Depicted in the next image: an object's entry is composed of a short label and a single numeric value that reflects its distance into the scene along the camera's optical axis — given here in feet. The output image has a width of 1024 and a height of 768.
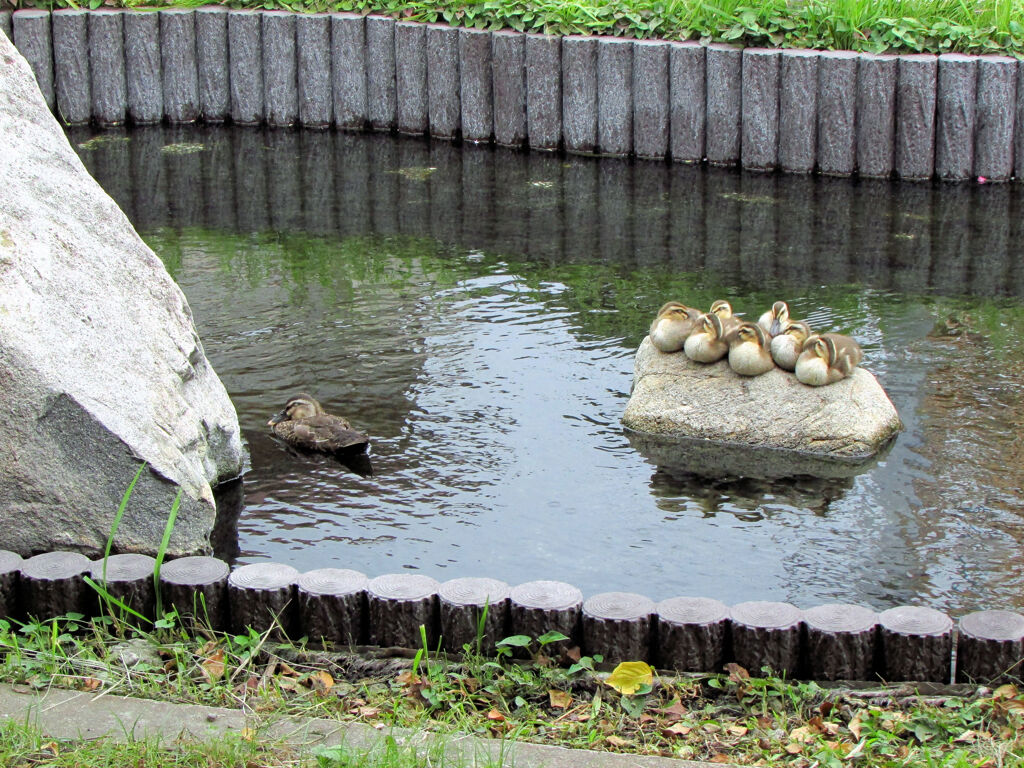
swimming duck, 45.50
